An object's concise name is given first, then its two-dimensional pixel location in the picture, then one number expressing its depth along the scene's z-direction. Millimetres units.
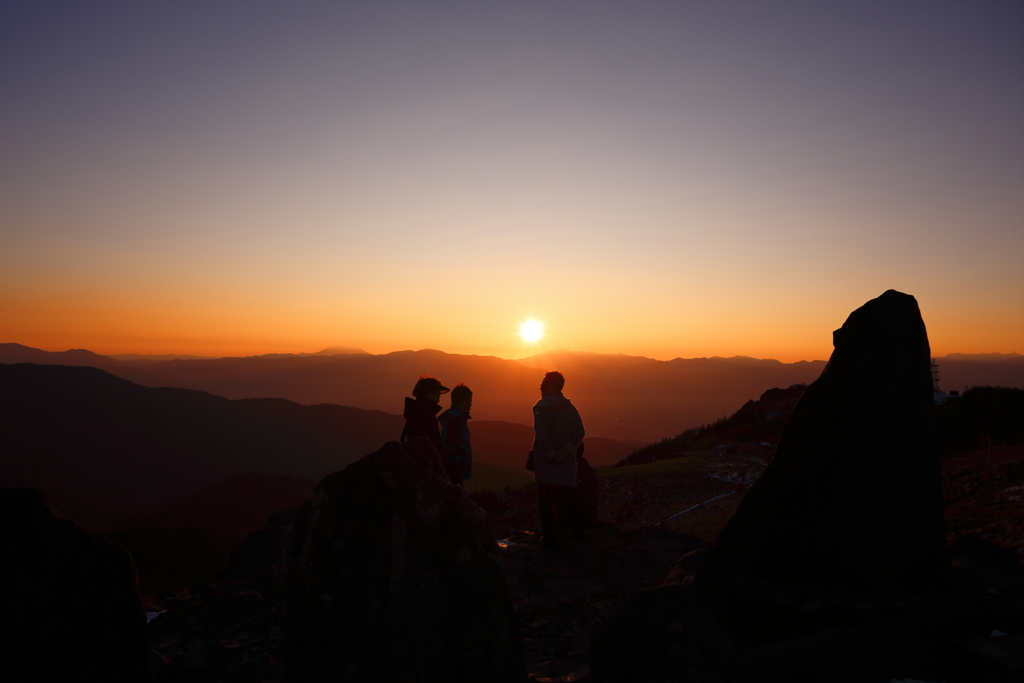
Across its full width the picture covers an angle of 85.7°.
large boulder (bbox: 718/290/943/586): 5156
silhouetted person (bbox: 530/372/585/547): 7875
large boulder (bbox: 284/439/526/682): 3521
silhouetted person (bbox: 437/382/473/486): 7680
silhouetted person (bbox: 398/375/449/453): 7711
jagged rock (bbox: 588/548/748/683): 4477
